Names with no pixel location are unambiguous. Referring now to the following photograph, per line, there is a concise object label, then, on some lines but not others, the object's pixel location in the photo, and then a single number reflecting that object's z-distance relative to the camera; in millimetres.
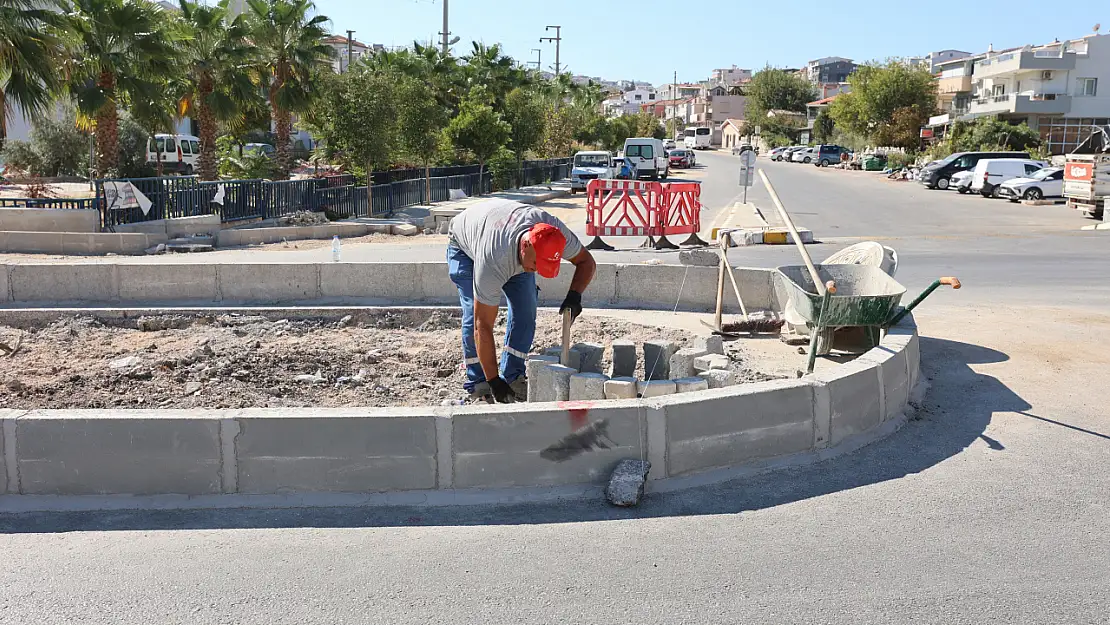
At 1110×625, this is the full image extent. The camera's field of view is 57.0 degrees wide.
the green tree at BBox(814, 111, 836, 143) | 97125
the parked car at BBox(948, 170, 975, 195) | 38625
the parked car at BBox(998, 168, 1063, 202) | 33094
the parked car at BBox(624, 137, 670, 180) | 46906
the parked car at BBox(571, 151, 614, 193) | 40500
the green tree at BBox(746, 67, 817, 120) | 124562
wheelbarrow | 7906
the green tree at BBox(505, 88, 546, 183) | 38656
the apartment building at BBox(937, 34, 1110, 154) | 66250
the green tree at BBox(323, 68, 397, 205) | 24781
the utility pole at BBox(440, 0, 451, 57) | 43938
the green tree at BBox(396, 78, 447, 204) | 28266
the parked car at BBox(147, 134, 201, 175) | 39469
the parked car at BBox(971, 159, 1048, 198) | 35719
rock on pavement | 5344
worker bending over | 6527
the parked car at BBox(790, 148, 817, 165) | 75394
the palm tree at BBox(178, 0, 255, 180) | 25531
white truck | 26156
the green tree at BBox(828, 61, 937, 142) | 70125
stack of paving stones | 6875
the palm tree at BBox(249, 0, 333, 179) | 27203
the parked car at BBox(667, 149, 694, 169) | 61722
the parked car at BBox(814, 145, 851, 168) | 72938
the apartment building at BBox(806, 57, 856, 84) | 176875
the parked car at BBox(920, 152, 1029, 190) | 42062
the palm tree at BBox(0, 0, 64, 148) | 17562
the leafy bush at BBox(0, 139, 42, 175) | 38012
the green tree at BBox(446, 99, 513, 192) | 34312
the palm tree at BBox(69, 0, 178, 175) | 21516
